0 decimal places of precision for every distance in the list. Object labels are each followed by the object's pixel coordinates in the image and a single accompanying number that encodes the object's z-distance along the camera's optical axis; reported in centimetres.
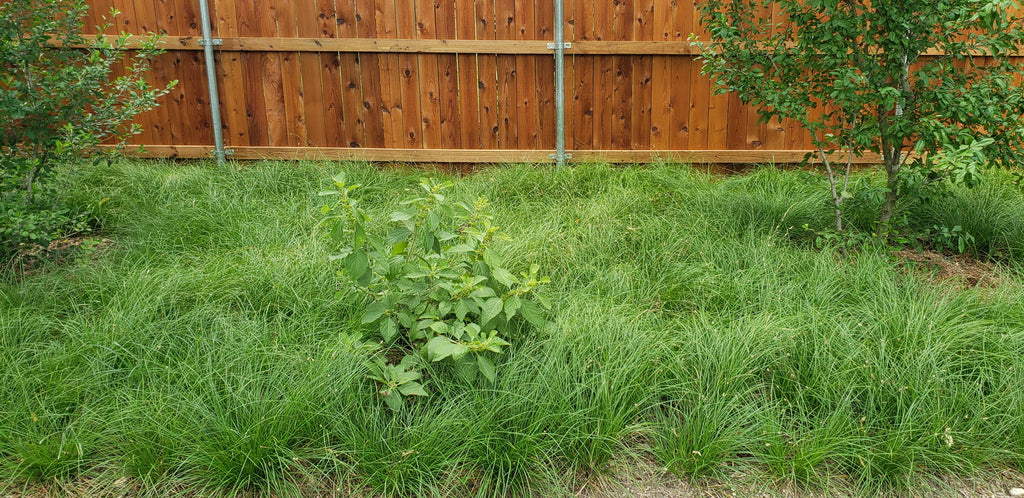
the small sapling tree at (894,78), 324
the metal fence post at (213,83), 516
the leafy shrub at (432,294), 229
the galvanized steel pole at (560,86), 518
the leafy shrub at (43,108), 318
